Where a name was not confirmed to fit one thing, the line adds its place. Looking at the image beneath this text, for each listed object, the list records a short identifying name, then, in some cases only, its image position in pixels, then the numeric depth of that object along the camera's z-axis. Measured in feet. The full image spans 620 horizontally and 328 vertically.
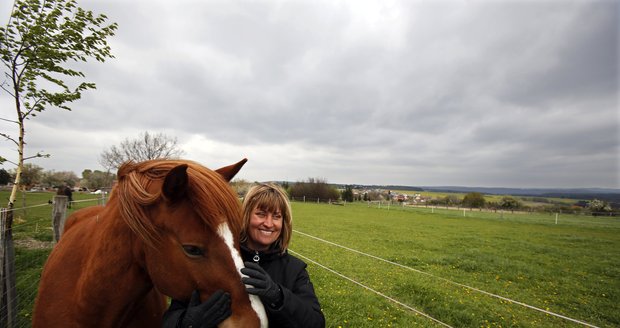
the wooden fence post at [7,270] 10.50
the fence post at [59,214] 14.93
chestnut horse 4.63
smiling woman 4.39
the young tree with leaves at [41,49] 10.94
